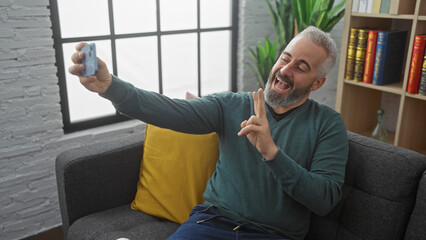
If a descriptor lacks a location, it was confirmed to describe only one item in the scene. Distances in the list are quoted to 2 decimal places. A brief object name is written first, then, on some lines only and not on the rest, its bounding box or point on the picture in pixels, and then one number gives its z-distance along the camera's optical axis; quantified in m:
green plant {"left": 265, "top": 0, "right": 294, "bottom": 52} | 2.58
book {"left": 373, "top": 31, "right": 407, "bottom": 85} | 2.12
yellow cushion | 1.75
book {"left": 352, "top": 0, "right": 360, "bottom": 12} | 2.19
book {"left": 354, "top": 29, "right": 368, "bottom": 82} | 2.20
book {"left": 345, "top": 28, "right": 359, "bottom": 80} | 2.24
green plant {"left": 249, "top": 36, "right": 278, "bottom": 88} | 2.54
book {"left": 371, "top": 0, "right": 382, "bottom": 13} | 2.08
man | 1.33
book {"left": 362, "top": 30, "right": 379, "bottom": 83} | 2.15
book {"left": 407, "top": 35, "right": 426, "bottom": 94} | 1.95
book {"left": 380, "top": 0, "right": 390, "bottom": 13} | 2.05
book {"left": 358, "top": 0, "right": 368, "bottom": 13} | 2.15
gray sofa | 1.42
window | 2.27
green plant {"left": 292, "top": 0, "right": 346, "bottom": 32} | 2.36
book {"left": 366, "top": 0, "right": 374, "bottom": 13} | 2.12
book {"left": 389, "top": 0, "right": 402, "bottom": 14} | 2.00
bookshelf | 2.01
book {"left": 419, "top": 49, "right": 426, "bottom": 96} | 1.97
